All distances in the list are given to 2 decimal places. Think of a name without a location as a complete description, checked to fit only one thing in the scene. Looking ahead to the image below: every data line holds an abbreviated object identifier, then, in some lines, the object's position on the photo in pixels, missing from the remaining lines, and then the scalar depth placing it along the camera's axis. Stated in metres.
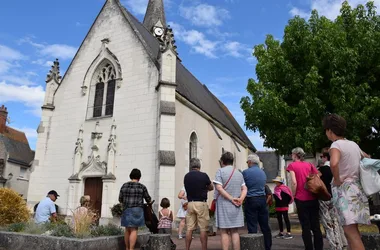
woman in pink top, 5.17
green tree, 12.46
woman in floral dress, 3.55
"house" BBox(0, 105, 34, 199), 27.75
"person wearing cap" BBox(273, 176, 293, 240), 8.61
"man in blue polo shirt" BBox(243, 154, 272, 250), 5.86
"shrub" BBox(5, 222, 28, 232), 7.42
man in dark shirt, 6.00
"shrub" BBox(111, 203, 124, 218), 13.38
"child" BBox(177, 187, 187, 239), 9.37
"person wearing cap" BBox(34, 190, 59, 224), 8.22
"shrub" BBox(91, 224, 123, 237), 6.90
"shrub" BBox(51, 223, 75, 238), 6.41
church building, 13.90
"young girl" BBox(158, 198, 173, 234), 8.16
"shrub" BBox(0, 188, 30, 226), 8.65
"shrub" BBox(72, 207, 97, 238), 6.45
